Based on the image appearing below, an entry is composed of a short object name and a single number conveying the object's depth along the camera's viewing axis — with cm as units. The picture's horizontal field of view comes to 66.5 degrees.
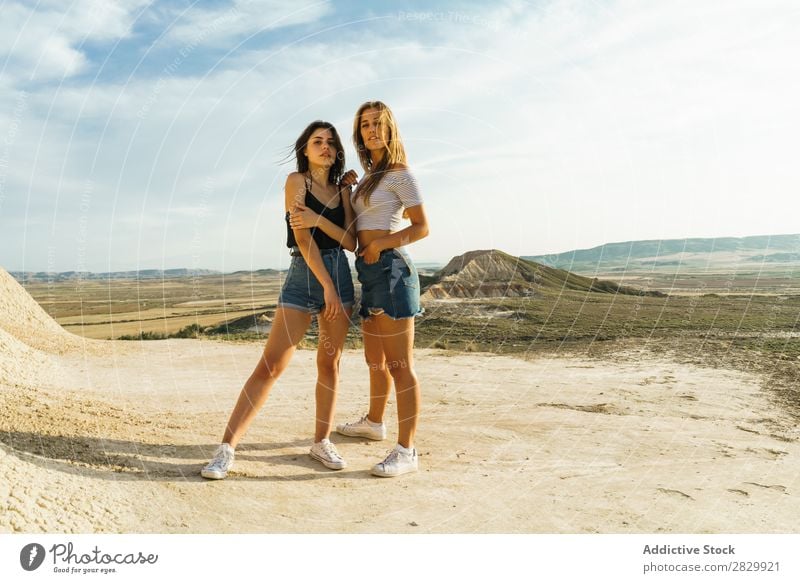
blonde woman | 432
